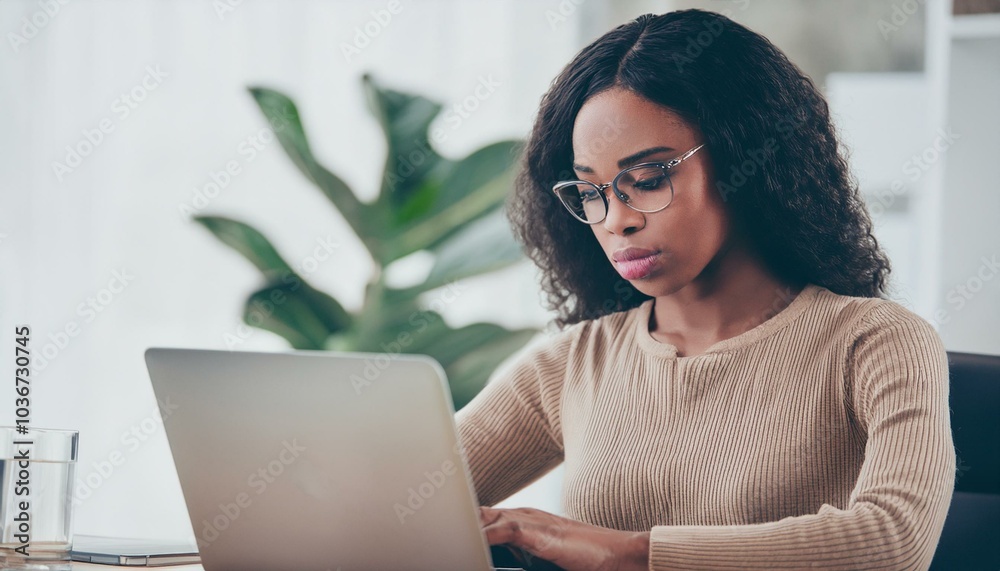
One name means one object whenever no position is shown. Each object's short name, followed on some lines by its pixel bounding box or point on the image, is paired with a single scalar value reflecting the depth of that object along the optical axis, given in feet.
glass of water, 7.02
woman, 7.55
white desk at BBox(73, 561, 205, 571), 7.25
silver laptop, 6.53
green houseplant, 10.54
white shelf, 10.82
